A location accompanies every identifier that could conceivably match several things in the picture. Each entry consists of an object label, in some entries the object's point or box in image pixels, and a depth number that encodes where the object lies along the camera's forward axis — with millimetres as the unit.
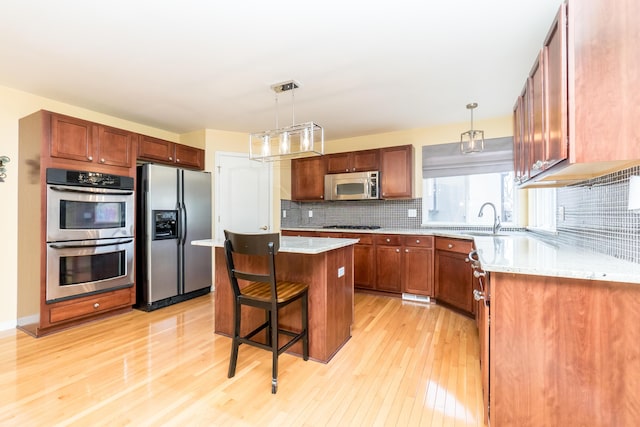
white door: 4164
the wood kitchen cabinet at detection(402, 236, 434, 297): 3531
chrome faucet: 3222
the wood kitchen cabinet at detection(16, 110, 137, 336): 2574
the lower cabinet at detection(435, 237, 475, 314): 3025
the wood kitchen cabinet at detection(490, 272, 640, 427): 1197
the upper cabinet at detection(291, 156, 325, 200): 4598
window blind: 3625
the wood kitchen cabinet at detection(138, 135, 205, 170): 3377
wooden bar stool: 1773
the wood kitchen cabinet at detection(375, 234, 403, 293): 3725
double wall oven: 2617
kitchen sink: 3166
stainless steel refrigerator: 3279
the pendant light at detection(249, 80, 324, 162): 2391
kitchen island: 2152
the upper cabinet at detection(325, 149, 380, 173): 4172
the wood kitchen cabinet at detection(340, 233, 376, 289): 3883
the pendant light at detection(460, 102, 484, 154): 2877
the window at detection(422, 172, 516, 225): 3703
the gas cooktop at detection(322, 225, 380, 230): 4339
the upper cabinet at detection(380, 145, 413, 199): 3974
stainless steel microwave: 4152
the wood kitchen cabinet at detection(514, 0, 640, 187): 1169
